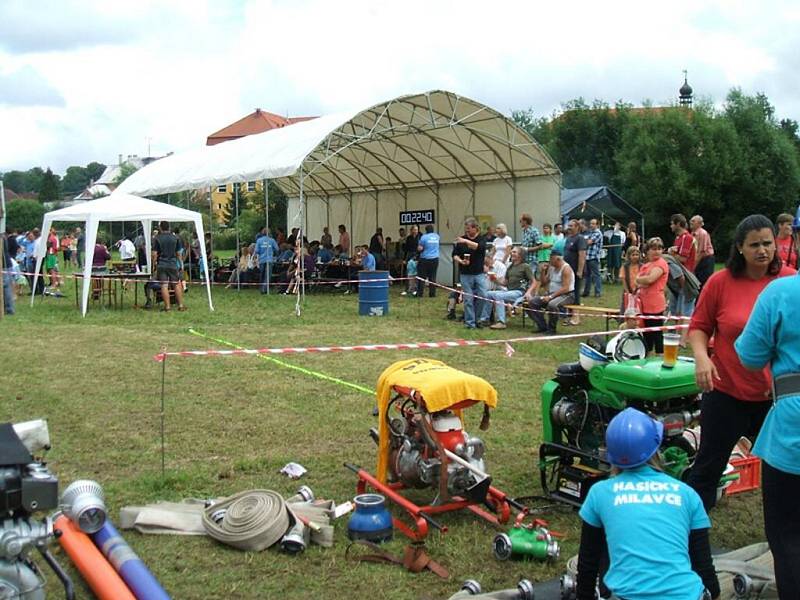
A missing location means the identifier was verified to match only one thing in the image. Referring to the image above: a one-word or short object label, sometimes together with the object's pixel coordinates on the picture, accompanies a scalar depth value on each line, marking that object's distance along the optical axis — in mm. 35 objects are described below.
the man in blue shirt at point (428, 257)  19078
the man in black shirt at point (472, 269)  13680
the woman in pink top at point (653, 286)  10156
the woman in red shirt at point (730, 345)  4188
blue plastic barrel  15719
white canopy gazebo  16000
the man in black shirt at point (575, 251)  15305
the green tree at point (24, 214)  63572
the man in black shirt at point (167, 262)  16516
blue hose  3711
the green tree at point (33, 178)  138750
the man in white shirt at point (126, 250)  28750
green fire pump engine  5086
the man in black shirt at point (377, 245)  23248
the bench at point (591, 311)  12327
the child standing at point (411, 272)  19938
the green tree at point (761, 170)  38675
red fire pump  4848
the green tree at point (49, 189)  105000
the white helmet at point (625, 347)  5500
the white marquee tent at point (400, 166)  19031
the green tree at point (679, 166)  39094
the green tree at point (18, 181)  141000
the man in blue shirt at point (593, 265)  18984
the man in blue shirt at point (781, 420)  3031
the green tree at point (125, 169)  102694
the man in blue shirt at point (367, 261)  20297
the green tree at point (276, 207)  50275
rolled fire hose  4578
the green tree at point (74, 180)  143300
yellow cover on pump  4852
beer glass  5059
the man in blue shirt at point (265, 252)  21047
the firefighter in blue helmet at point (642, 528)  2811
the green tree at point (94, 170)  153750
